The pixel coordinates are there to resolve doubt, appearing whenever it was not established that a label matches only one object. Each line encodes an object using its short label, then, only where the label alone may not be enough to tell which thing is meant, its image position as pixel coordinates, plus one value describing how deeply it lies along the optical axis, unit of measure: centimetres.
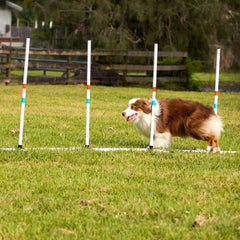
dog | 1491
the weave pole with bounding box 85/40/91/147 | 1517
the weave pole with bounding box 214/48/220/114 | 1559
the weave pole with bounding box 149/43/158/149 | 1496
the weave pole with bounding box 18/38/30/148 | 1446
